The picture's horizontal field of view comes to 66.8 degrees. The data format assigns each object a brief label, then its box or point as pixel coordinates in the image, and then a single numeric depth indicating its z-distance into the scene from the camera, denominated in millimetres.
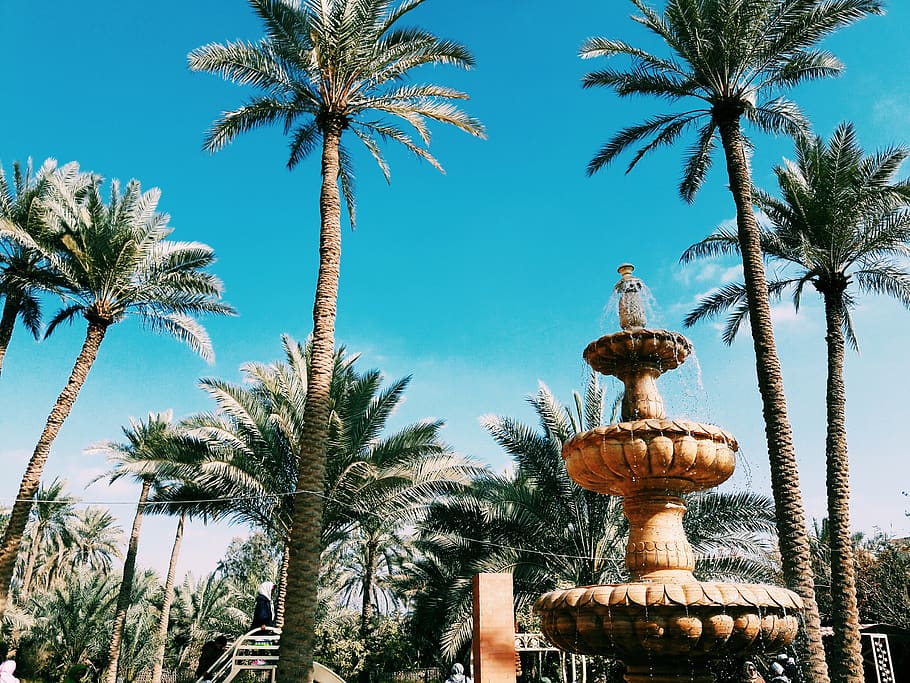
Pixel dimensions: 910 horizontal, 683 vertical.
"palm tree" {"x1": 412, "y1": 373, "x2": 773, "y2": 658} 14305
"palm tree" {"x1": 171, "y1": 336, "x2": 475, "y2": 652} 14148
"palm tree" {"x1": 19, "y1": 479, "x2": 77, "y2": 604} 36188
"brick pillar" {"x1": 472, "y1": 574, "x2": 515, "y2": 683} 6520
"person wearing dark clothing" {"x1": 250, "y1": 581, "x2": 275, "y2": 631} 12727
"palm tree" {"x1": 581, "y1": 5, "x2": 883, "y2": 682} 10609
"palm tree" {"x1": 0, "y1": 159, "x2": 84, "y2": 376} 15620
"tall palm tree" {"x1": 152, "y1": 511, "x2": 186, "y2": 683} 24406
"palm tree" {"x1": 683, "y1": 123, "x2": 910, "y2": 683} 13547
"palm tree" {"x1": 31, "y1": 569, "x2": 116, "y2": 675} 29859
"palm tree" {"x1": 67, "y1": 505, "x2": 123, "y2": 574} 46125
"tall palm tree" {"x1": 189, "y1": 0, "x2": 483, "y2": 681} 10750
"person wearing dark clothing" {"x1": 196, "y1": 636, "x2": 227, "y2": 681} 13023
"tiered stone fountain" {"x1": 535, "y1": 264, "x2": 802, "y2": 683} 4551
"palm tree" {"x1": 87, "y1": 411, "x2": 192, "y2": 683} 13938
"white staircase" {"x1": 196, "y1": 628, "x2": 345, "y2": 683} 10727
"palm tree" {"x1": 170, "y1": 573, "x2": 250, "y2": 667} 31656
